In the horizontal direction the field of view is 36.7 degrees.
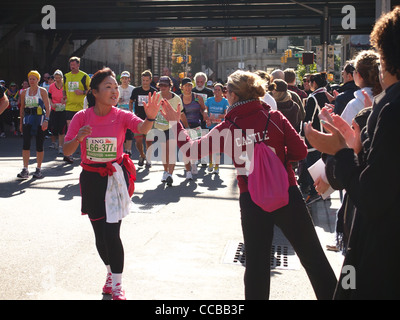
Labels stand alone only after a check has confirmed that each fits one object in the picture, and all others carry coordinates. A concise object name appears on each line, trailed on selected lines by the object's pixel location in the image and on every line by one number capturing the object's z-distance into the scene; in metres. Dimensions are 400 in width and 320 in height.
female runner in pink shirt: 4.68
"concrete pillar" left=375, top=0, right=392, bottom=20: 10.34
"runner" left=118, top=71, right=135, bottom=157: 13.58
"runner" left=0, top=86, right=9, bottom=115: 8.13
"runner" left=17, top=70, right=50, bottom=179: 11.03
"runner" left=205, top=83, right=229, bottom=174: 12.42
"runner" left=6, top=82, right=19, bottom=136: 21.51
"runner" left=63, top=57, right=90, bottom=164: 13.24
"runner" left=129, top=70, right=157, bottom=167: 12.53
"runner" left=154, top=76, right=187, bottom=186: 10.57
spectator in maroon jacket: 3.80
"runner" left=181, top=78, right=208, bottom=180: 11.95
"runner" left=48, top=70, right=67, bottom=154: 14.77
